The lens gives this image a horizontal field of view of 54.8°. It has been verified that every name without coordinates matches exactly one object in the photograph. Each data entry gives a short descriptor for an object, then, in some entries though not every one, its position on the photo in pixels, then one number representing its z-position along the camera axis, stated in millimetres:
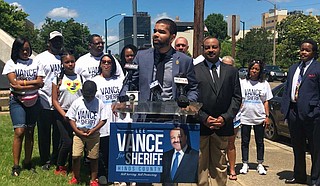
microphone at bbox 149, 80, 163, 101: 2662
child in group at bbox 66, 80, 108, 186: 3955
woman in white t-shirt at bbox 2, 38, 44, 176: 4200
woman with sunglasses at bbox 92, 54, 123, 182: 4141
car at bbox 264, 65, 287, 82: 29234
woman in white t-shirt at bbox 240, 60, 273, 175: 4922
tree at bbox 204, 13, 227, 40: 83156
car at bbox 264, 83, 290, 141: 7216
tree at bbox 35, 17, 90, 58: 56188
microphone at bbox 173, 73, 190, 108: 2433
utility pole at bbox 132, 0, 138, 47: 12474
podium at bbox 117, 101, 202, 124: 2458
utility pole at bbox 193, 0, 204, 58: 8338
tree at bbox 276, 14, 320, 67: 39153
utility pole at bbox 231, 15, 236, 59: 15277
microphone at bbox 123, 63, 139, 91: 2703
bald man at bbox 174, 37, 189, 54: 4575
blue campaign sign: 2380
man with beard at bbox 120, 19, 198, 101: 2746
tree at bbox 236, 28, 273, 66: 49294
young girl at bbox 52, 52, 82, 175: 4277
